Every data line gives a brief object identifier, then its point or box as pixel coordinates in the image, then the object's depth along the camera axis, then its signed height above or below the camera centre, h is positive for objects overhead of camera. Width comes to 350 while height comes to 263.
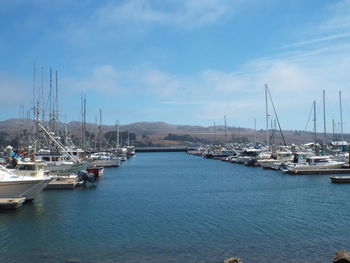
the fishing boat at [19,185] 31.70 -3.00
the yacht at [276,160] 75.36 -3.15
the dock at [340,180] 48.66 -4.40
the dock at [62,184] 43.91 -4.06
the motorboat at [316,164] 62.59 -3.30
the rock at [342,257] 17.02 -4.76
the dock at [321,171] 60.88 -4.22
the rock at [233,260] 17.56 -4.95
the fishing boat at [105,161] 84.10 -3.13
